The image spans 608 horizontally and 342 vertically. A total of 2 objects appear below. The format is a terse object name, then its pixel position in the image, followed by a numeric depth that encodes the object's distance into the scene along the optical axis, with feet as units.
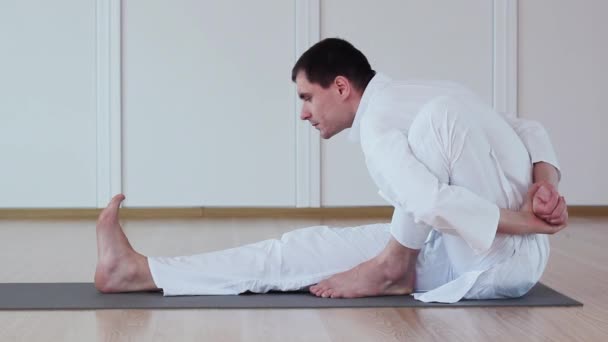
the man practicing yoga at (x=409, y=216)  7.45
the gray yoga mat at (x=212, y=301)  7.96
